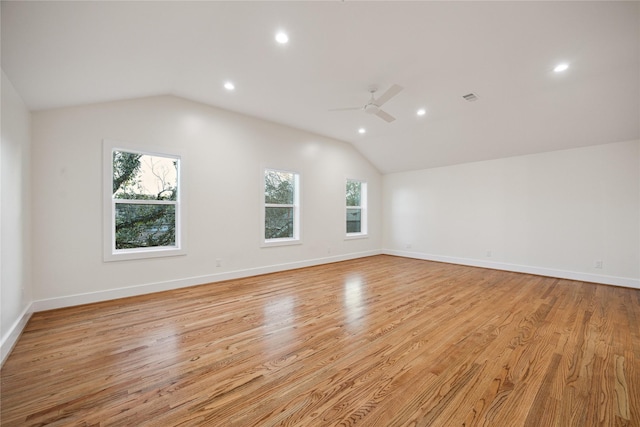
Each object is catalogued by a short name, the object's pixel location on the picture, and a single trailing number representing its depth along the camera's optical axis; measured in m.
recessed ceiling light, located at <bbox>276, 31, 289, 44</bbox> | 2.55
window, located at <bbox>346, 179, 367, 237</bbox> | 7.10
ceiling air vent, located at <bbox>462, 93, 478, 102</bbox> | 3.91
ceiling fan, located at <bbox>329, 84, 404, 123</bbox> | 3.20
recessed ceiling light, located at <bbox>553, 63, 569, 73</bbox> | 3.12
